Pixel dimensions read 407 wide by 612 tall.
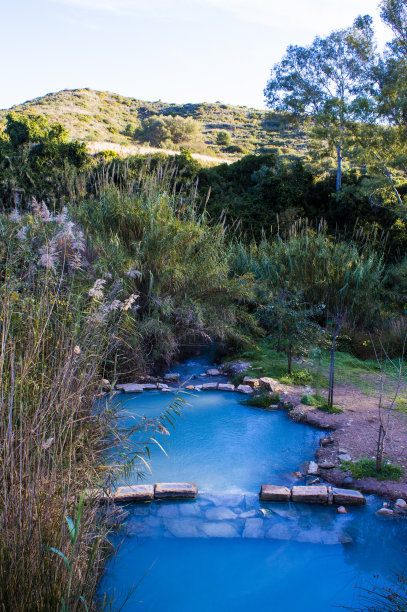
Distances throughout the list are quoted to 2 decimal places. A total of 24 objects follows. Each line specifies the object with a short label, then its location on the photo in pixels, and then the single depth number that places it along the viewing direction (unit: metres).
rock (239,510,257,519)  2.91
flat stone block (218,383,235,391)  5.29
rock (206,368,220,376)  5.93
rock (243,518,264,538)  2.75
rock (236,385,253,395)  5.15
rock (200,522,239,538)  2.76
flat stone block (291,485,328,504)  3.04
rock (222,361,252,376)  5.82
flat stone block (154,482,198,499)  3.08
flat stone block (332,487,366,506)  3.01
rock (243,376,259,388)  5.29
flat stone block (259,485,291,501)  3.06
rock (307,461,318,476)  3.41
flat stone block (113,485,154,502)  3.02
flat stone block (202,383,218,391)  5.33
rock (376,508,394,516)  2.89
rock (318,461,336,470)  3.45
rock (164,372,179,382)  5.66
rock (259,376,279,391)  5.04
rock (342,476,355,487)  3.21
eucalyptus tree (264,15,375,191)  13.49
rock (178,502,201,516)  2.94
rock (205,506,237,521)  2.90
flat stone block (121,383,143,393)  5.08
